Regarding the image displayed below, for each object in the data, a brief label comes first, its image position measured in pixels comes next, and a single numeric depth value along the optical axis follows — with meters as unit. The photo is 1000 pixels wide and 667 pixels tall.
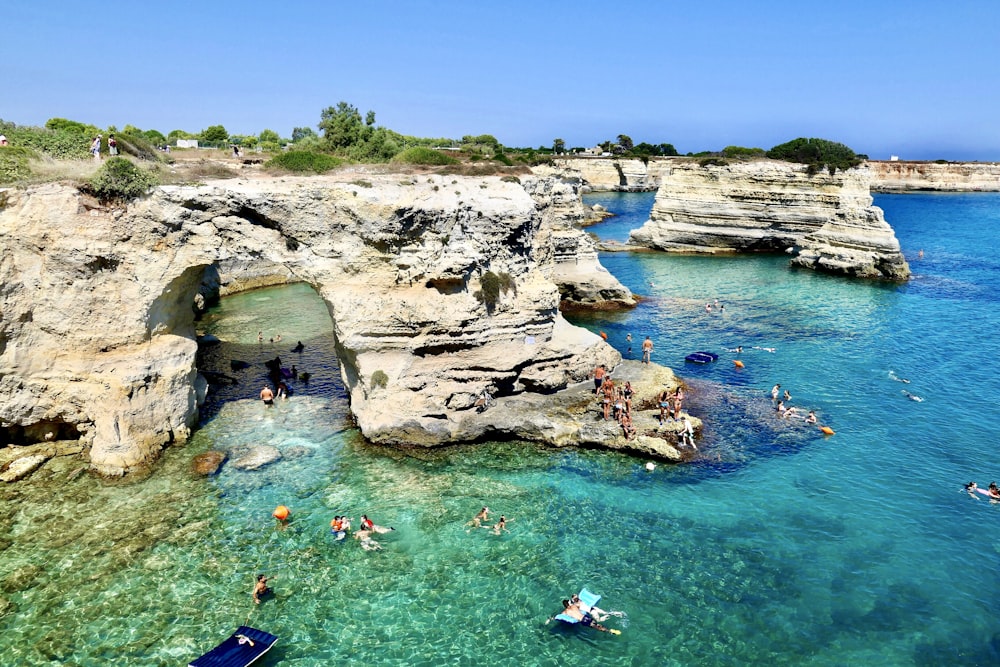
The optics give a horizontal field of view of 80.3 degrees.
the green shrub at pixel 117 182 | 18.81
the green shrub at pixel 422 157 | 26.59
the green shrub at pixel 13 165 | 19.23
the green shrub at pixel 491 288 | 21.81
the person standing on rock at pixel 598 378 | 24.02
